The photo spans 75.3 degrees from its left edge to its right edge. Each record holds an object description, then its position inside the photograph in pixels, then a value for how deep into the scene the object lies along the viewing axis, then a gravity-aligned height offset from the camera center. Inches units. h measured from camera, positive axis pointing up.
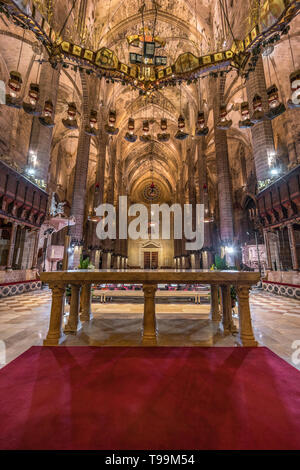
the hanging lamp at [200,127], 306.7 +225.5
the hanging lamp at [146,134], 352.8 +243.4
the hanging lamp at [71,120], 289.1 +216.8
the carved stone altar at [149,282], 120.7 -11.0
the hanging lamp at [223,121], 294.7 +225.6
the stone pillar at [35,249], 427.5 +34.3
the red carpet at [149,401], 51.3 -47.1
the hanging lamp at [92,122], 306.4 +231.1
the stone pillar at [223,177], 487.5 +227.1
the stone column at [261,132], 366.9 +252.2
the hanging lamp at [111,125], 312.4 +234.6
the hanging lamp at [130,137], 360.7 +235.0
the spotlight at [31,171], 399.2 +189.8
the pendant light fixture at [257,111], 257.9 +209.6
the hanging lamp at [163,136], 351.9 +246.6
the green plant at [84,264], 195.1 +0.4
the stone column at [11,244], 346.9 +36.5
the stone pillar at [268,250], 411.2 +32.3
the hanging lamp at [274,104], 254.5 +215.7
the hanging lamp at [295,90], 227.9 +222.5
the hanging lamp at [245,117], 277.1 +218.4
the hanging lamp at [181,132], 311.1 +224.0
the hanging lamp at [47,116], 280.3 +215.5
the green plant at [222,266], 172.1 -1.0
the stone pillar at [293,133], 479.5 +332.0
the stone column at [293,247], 334.0 +31.2
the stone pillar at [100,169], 604.7 +311.2
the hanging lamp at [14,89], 240.6 +221.4
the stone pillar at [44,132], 383.6 +265.2
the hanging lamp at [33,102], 259.0 +219.6
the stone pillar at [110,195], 736.3 +279.0
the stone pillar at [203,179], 624.7 +273.9
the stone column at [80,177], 498.9 +226.9
